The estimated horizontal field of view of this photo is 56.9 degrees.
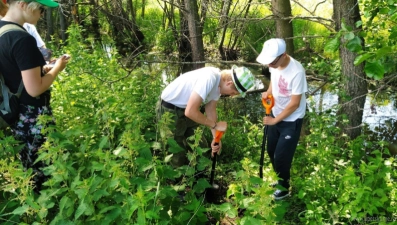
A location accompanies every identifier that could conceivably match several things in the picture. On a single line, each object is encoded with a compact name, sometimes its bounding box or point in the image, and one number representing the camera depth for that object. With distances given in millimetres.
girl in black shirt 2270
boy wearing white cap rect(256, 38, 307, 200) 2857
